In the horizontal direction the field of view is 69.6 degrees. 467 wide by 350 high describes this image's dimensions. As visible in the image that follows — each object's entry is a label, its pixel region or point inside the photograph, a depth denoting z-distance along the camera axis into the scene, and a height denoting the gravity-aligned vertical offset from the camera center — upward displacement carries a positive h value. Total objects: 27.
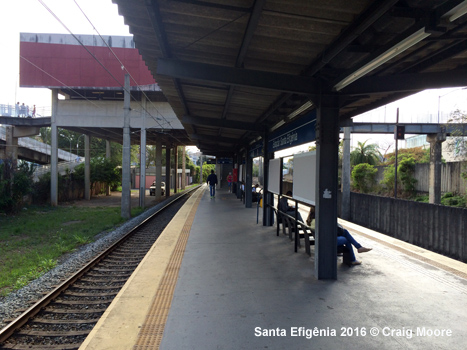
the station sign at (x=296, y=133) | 6.05 +0.90
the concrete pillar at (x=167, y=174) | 34.70 -0.07
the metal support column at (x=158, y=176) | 30.89 -0.25
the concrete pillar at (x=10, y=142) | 24.24 +2.14
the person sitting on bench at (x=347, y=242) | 6.11 -1.22
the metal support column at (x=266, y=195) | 10.63 -0.66
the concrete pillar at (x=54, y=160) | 23.22 +0.82
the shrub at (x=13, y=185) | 17.19 -0.74
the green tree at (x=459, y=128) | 15.74 +2.37
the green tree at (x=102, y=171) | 31.47 +0.15
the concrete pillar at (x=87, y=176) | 29.16 -0.37
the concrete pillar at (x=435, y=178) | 19.79 -0.06
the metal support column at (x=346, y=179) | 15.98 -0.16
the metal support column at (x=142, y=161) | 20.22 +0.69
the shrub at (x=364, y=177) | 25.04 -0.08
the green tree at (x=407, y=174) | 23.45 +0.18
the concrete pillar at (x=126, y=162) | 16.11 +0.53
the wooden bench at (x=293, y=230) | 6.84 -1.29
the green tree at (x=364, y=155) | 28.78 +1.81
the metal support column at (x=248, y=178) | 15.27 -0.16
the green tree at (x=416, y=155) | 26.35 +1.97
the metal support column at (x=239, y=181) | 21.15 -0.44
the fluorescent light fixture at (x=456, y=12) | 2.90 +1.49
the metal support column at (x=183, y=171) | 50.80 +0.31
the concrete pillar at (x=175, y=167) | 41.22 +0.84
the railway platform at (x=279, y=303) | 3.45 -1.67
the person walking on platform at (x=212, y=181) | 21.78 -0.46
